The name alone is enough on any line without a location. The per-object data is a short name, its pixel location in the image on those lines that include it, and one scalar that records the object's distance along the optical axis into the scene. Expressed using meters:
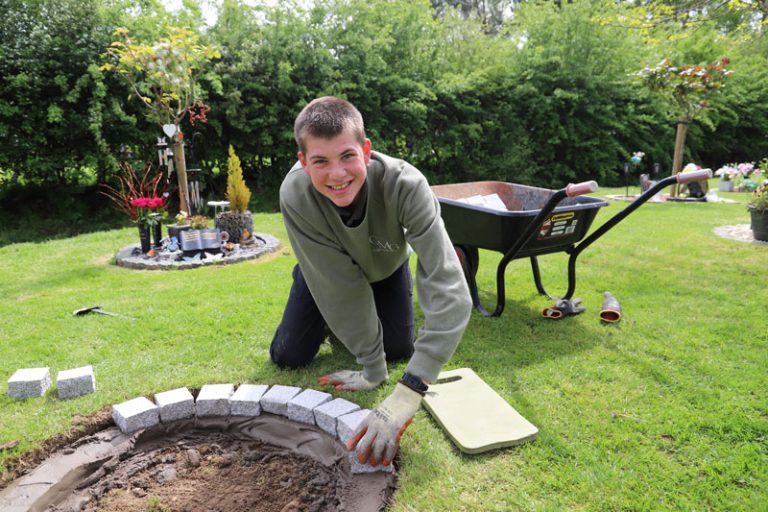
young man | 1.76
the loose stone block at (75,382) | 2.29
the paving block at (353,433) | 1.85
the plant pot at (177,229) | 5.36
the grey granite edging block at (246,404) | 2.20
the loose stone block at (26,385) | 2.32
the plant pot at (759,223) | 5.30
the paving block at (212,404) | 2.20
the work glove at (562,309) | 3.24
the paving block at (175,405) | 2.15
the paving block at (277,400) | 2.20
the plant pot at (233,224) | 5.65
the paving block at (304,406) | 2.14
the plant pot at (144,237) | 5.24
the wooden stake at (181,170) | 5.89
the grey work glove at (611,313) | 3.19
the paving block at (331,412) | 2.07
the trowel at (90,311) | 3.47
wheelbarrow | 2.83
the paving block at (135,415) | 2.08
